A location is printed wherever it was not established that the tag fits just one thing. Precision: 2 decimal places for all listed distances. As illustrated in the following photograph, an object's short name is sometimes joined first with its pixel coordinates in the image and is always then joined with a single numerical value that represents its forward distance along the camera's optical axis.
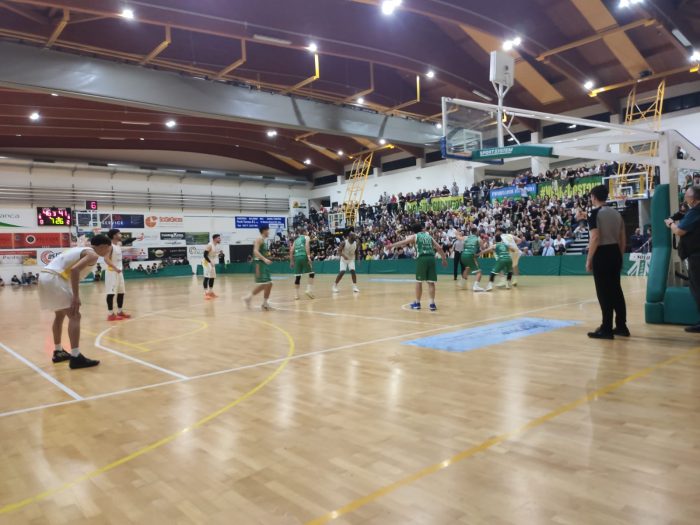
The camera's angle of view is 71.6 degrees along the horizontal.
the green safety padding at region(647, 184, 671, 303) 6.92
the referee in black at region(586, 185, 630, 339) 5.99
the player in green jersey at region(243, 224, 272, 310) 10.48
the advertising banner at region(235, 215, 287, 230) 39.06
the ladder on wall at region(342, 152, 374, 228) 34.47
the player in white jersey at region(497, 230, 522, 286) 13.22
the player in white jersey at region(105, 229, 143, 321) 10.19
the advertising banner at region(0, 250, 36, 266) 29.39
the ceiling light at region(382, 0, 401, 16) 12.30
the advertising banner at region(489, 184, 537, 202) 23.03
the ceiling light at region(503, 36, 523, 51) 15.96
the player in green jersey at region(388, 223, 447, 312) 9.30
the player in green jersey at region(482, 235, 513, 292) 13.21
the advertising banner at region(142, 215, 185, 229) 34.81
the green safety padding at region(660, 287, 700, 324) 6.64
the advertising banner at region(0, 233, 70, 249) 29.47
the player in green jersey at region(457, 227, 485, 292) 14.02
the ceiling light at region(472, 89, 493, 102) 20.02
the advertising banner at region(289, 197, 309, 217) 41.38
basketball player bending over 5.69
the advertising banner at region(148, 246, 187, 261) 34.69
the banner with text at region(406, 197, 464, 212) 26.70
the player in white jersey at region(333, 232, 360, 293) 14.04
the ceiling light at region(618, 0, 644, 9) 13.91
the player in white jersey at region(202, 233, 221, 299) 14.84
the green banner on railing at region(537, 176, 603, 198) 21.00
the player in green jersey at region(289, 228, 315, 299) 12.87
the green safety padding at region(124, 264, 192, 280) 32.38
